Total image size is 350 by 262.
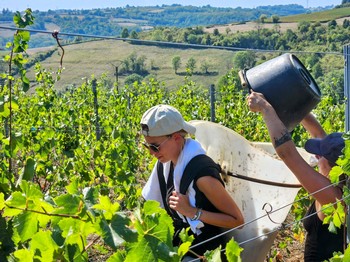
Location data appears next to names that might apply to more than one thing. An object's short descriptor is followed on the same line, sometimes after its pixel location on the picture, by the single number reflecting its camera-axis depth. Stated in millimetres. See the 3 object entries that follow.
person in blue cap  2420
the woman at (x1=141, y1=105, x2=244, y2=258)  2666
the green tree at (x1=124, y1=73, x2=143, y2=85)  45219
